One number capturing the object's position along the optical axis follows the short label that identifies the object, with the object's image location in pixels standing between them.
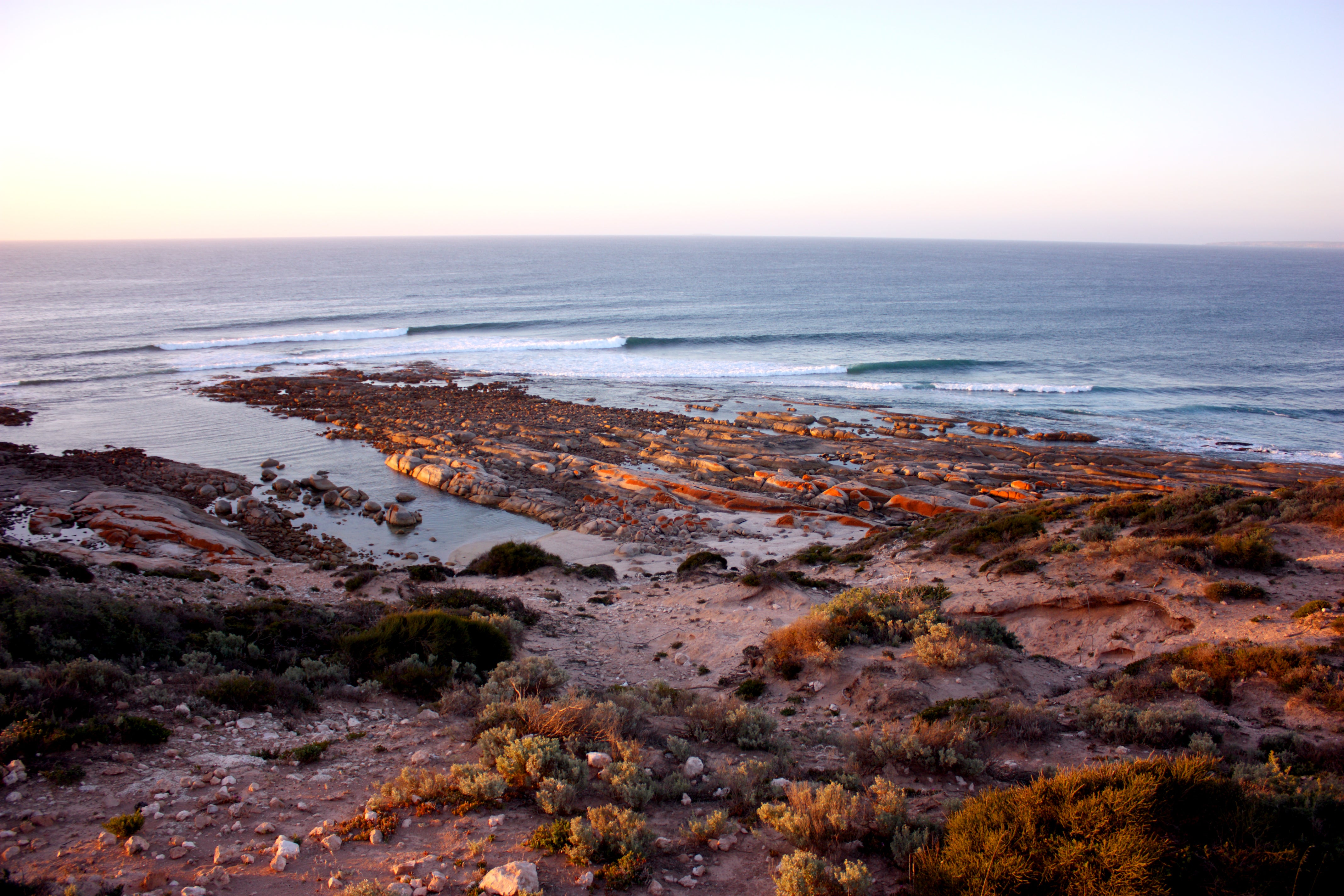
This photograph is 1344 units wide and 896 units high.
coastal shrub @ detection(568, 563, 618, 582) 17.77
